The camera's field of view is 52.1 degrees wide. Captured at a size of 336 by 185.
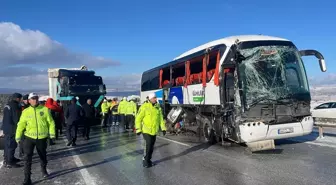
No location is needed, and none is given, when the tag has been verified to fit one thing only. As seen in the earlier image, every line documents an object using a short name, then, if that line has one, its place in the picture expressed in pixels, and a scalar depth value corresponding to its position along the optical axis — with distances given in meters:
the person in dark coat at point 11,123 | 8.81
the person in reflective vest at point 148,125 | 8.18
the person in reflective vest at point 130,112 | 17.84
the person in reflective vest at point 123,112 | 18.39
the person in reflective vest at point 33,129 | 7.00
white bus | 9.25
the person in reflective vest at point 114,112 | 20.23
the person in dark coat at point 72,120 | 12.66
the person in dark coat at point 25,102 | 10.45
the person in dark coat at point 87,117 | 14.62
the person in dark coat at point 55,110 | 14.62
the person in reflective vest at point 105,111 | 20.03
